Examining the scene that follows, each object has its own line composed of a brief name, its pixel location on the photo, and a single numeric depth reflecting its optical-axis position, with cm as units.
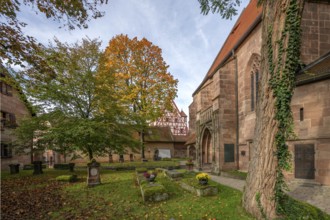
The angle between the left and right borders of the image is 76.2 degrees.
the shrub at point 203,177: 829
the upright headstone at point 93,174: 1084
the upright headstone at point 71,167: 1759
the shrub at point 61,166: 2050
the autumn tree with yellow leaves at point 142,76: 2230
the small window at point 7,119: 1779
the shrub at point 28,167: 2039
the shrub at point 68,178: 1213
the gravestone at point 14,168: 1631
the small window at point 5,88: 1814
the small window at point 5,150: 1800
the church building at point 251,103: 911
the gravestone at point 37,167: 1587
